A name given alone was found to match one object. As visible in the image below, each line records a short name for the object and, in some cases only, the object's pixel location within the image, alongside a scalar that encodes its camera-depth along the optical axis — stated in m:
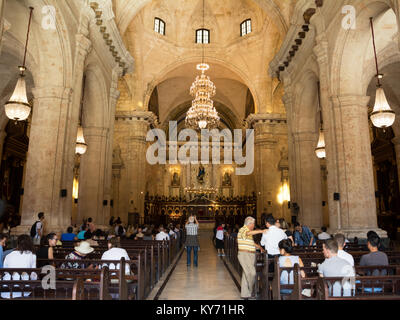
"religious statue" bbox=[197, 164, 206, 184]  32.88
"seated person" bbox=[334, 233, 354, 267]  4.09
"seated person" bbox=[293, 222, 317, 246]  8.56
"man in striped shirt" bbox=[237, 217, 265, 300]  5.23
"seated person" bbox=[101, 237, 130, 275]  4.71
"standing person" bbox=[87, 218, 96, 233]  9.66
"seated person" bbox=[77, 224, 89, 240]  8.25
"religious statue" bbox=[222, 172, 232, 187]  32.87
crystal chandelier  16.17
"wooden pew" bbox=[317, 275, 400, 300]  2.95
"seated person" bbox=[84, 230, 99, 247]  5.82
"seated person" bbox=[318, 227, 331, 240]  8.58
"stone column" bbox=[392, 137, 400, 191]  15.78
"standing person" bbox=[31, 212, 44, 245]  7.25
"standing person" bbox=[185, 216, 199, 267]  9.02
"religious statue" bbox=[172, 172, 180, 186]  32.59
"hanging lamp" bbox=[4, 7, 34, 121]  7.11
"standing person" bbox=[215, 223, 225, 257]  11.91
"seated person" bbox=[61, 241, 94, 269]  4.63
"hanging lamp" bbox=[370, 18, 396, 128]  7.43
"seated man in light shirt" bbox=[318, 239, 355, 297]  3.24
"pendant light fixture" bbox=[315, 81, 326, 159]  10.54
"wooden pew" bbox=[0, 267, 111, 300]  3.14
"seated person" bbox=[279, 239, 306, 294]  4.32
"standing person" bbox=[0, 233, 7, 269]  4.54
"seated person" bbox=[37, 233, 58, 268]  4.92
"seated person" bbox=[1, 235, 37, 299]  4.00
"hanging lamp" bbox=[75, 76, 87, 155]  10.38
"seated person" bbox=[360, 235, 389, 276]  4.22
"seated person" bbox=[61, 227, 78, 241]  7.78
